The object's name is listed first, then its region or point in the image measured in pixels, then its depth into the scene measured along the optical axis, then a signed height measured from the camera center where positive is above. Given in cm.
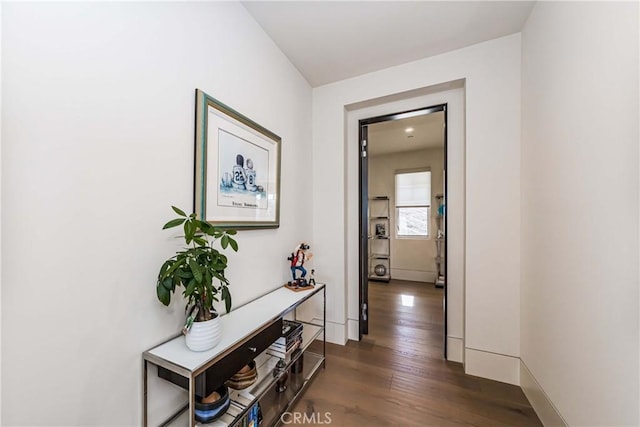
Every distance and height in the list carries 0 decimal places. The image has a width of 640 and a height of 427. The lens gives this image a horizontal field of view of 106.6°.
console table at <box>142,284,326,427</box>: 96 -66
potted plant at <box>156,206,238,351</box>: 92 -26
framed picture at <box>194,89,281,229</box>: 127 +28
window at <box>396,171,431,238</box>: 468 +25
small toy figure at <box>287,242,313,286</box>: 199 -38
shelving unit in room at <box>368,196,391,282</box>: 481 -45
